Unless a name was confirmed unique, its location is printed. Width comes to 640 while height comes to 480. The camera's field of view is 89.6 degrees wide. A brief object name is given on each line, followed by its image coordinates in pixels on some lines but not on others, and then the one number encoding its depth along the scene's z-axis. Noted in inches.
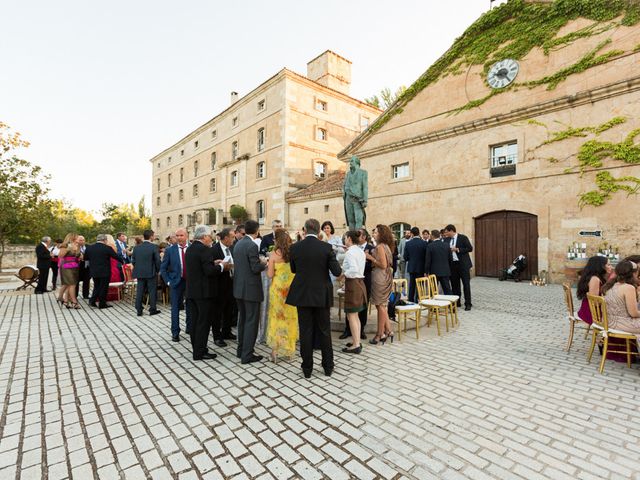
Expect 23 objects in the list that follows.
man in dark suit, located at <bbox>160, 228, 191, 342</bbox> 231.6
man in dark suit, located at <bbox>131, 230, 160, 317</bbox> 301.1
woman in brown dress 199.5
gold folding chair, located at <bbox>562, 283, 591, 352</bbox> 190.4
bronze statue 319.3
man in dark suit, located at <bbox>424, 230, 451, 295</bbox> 297.4
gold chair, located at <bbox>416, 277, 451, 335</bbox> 225.8
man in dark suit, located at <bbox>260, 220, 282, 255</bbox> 293.6
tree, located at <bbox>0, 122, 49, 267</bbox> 571.8
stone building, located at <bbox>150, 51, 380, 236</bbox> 919.0
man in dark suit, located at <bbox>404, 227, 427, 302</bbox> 319.3
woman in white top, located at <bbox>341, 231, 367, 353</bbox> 182.4
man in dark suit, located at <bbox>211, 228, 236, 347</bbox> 206.2
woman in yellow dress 173.9
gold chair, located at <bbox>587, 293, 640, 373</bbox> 160.6
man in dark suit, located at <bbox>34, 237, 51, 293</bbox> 411.8
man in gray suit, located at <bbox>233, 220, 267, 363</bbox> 174.6
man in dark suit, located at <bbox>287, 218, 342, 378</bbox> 154.4
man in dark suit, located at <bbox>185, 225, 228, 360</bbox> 180.7
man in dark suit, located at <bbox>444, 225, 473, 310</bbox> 315.9
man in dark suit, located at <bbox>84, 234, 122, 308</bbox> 320.8
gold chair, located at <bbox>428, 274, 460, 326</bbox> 249.3
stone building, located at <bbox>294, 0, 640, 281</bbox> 426.6
